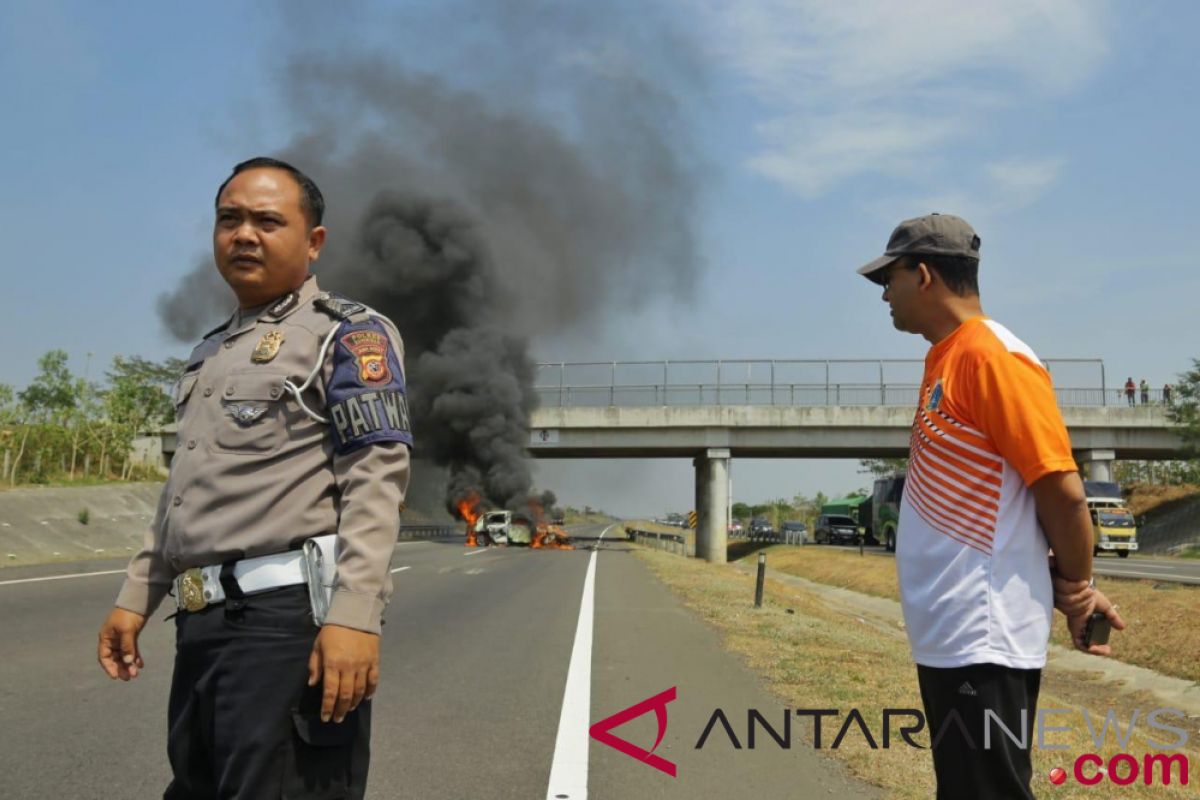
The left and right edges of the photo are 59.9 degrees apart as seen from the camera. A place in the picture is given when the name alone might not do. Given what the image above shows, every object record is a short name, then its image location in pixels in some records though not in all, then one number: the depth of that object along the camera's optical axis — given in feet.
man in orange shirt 7.97
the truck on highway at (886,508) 149.38
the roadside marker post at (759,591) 48.52
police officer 7.36
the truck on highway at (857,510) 184.75
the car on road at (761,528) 209.10
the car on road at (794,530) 193.71
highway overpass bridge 135.95
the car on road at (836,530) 193.16
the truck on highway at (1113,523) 113.29
